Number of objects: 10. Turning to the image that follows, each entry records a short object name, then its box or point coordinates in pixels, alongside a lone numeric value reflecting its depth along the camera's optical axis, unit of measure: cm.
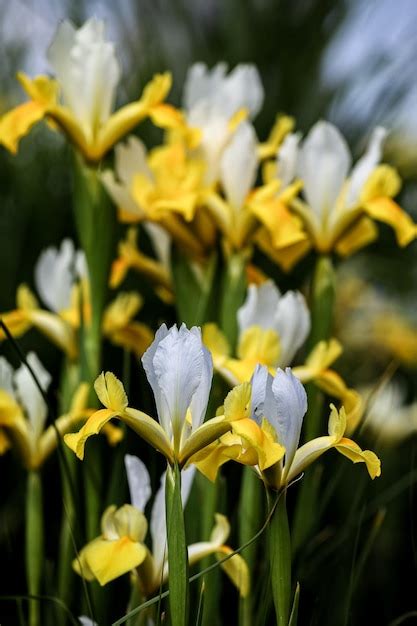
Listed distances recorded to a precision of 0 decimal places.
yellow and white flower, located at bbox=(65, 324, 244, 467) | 134
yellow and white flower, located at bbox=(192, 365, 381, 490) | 133
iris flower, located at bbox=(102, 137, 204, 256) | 162
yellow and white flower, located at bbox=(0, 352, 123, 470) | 156
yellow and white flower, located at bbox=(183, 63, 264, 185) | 167
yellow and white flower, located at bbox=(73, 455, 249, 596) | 140
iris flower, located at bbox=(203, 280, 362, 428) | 154
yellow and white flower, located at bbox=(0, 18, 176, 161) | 165
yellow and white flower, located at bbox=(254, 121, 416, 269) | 166
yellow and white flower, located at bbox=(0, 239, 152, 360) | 166
